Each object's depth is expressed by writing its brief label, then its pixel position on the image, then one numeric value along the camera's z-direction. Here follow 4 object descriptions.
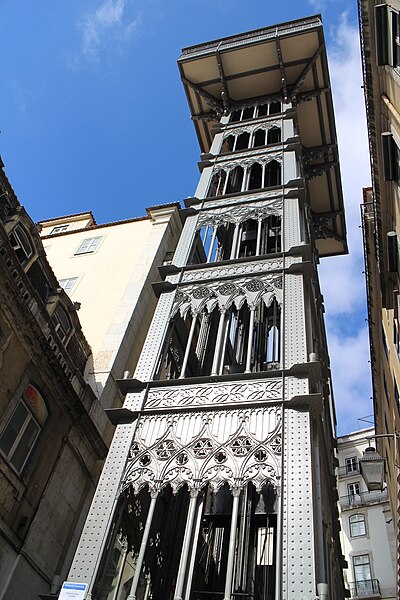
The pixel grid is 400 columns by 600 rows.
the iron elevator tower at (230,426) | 7.53
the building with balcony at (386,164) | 11.88
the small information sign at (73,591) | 6.86
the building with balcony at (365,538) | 33.12
